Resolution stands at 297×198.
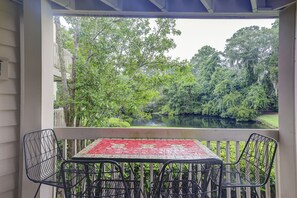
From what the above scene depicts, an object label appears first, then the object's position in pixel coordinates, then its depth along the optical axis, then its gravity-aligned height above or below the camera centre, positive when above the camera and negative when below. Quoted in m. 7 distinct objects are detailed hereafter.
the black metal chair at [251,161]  2.06 -0.62
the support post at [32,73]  2.14 +0.23
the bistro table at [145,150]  1.69 -0.43
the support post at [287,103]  2.17 -0.04
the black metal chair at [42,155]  2.05 -0.56
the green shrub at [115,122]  3.63 -0.40
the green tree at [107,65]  3.78 +0.54
